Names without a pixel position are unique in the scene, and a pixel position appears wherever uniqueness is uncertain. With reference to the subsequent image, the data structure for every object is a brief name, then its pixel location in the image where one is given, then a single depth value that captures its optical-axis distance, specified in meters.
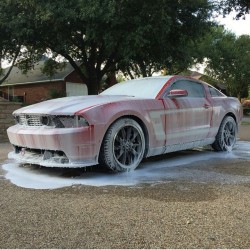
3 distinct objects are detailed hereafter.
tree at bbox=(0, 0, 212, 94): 18.41
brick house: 38.75
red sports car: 4.97
